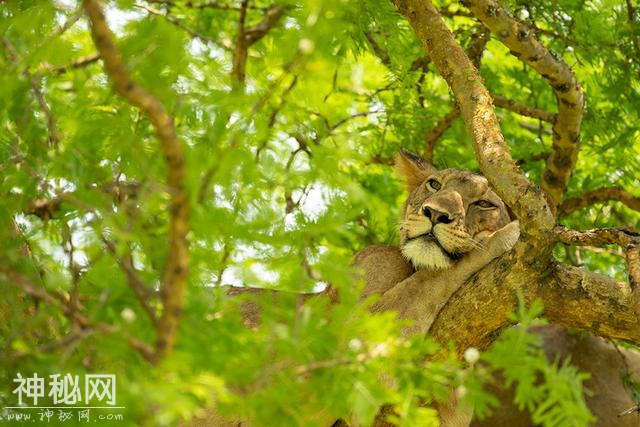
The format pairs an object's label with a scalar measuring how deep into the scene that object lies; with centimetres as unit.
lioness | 1140
